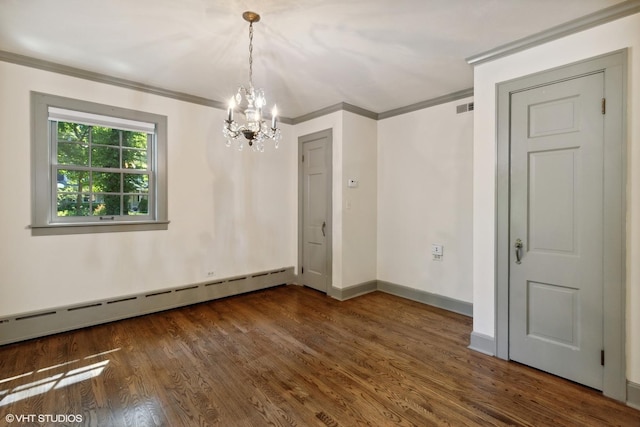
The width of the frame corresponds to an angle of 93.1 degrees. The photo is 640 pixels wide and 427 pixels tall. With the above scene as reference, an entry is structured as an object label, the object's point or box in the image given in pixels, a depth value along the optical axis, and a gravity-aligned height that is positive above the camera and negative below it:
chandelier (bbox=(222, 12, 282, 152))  2.38 +0.75
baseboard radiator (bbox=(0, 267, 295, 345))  2.91 -1.09
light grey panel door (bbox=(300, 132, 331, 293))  4.45 -0.01
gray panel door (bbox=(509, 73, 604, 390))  2.23 -0.14
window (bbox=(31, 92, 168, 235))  3.02 +0.48
